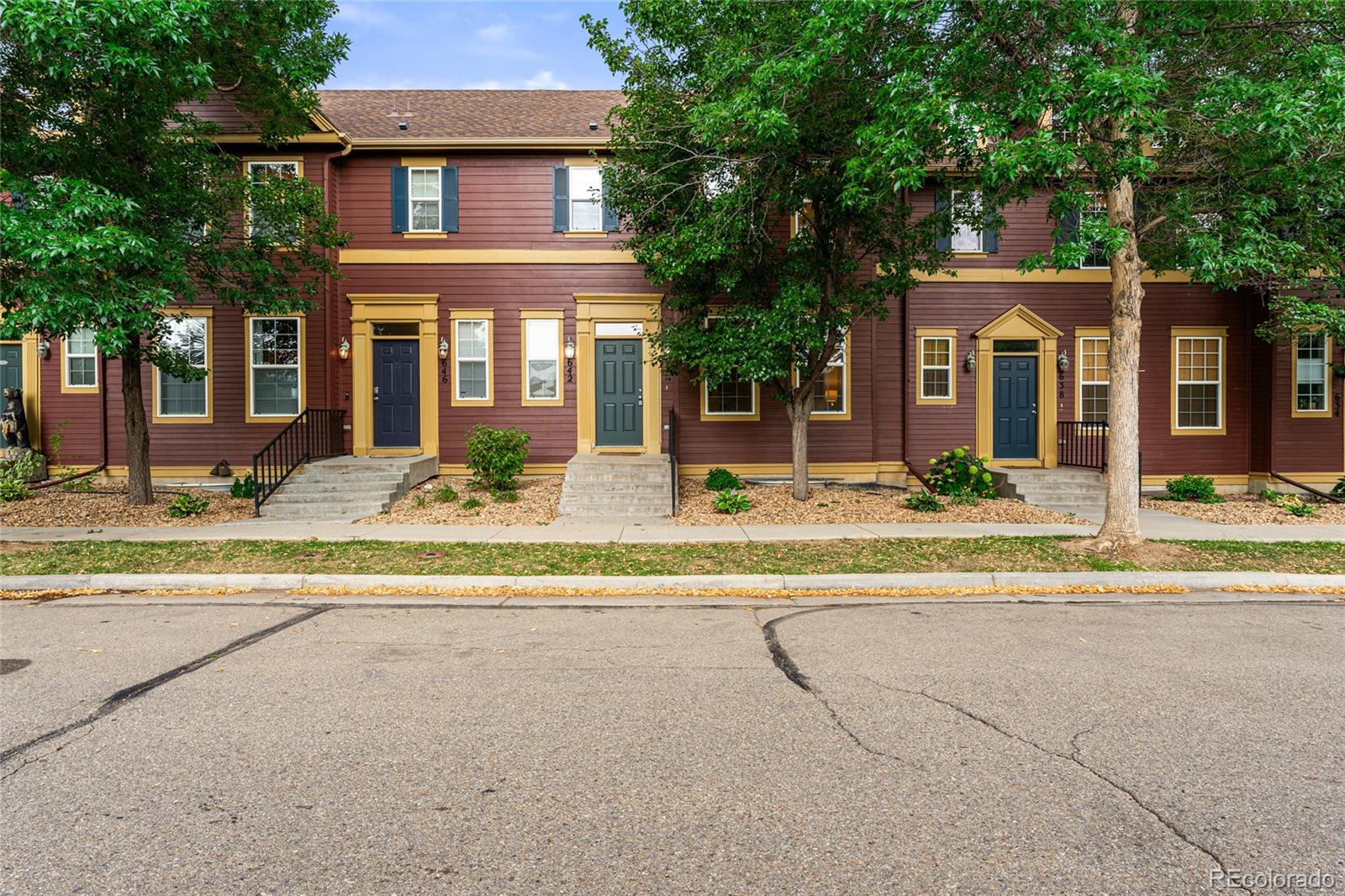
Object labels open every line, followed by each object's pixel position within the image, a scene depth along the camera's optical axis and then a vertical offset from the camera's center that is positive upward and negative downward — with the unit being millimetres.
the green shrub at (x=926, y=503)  12062 -1361
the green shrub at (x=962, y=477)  13352 -1032
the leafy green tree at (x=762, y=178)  8727 +3656
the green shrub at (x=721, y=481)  14102 -1123
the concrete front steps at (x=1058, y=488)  13320 -1263
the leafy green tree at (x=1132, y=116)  7621 +3495
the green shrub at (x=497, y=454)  12898 -514
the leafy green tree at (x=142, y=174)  8227 +3892
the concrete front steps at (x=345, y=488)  12039 -1096
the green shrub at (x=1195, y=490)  13898 -1362
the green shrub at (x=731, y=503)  12000 -1329
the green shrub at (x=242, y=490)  13125 -1141
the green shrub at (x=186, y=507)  11523 -1279
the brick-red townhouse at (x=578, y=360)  14797 +1374
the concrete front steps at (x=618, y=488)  12352 -1135
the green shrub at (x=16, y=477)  12531 -861
